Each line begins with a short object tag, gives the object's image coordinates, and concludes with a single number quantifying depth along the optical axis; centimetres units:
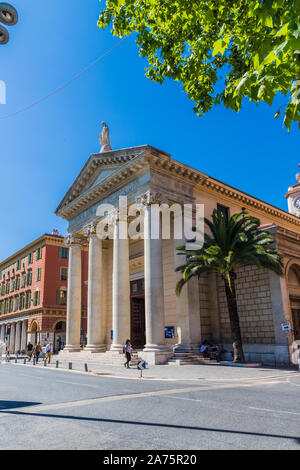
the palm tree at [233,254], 1894
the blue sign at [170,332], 2444
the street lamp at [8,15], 793
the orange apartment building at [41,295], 4453
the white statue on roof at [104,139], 2988
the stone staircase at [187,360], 1983
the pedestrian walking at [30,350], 3143
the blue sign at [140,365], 1428
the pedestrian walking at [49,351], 2609
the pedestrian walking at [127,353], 1933
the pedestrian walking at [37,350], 2741
